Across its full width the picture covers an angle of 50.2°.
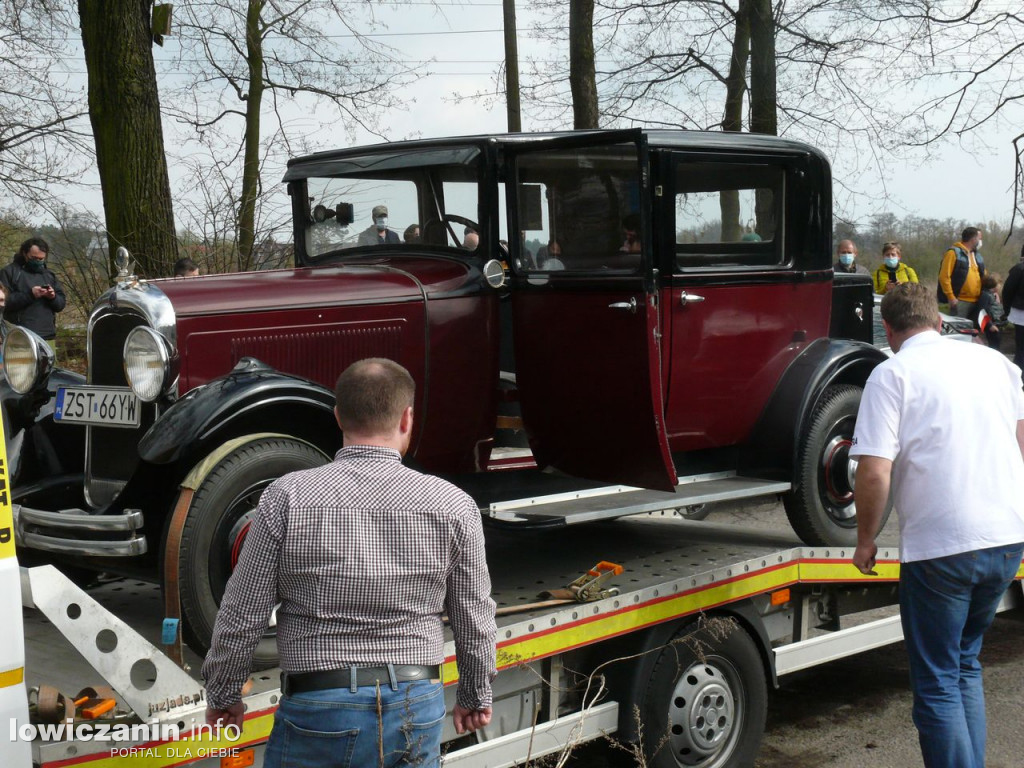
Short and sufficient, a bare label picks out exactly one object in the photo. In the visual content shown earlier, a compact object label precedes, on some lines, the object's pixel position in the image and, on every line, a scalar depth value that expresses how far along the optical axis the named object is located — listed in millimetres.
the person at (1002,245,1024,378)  9859
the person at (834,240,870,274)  9515
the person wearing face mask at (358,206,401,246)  5086
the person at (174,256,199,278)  7698
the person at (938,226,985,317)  11578
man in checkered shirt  2270
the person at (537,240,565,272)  4613
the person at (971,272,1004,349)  11781
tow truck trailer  2795
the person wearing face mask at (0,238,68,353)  9266
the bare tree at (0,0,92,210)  14749
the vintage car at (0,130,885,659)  3701
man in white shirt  3533
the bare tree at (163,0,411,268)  14062
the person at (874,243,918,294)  11281
